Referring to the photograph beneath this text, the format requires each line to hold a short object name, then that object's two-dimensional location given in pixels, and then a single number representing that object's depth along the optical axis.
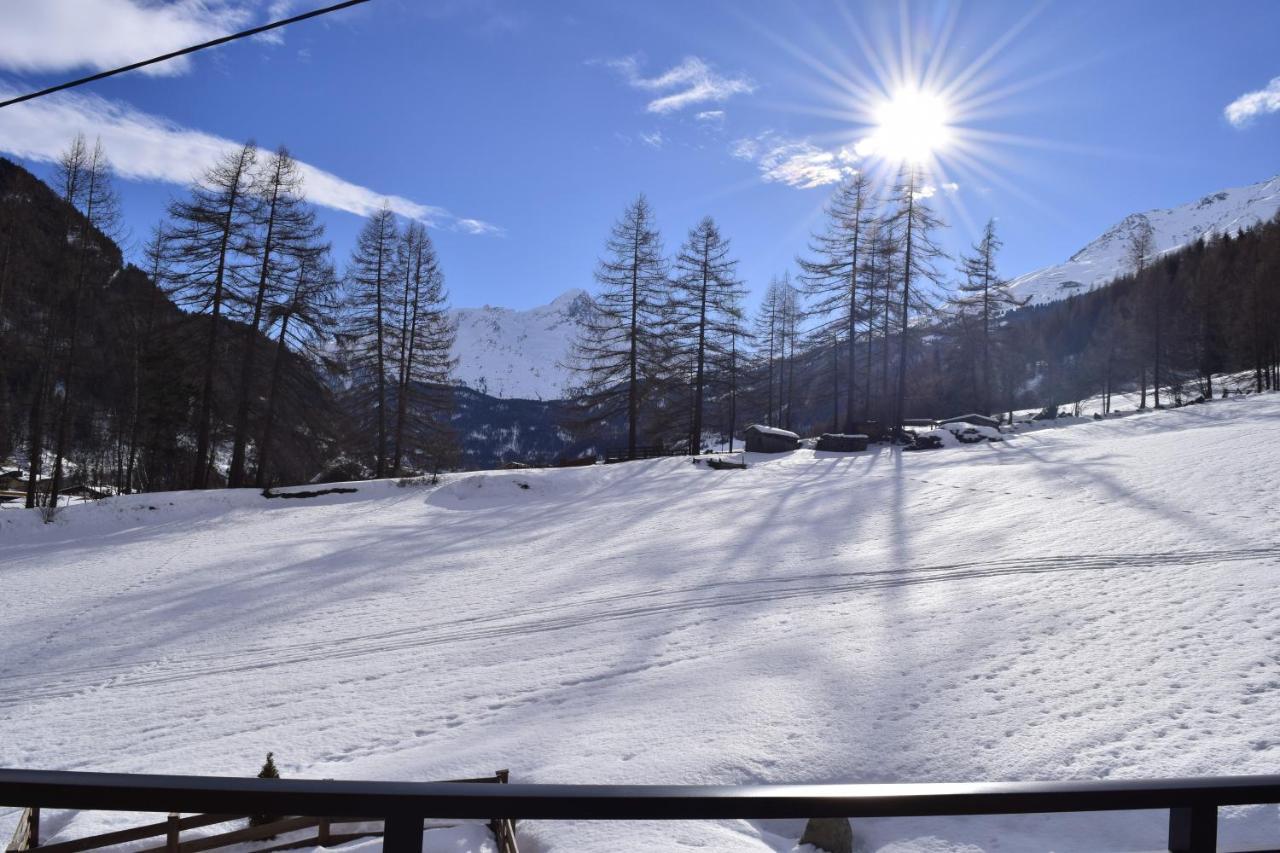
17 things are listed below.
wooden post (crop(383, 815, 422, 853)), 1.21
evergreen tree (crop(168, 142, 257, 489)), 22.62
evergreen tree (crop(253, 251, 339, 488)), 24.34
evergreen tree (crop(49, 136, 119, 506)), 21.66
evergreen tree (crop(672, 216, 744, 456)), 31.47
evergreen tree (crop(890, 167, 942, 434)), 31.59
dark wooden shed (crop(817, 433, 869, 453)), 26.95
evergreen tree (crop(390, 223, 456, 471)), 29.11
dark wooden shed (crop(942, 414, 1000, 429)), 31.58
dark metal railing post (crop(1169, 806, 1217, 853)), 1.48
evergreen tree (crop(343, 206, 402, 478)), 28.28
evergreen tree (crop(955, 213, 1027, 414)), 40.28
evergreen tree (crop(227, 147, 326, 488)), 23.30
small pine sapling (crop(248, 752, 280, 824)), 4.45
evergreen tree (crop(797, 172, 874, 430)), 32.56
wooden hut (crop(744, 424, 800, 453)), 28.03
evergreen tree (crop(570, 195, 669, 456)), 30.52
